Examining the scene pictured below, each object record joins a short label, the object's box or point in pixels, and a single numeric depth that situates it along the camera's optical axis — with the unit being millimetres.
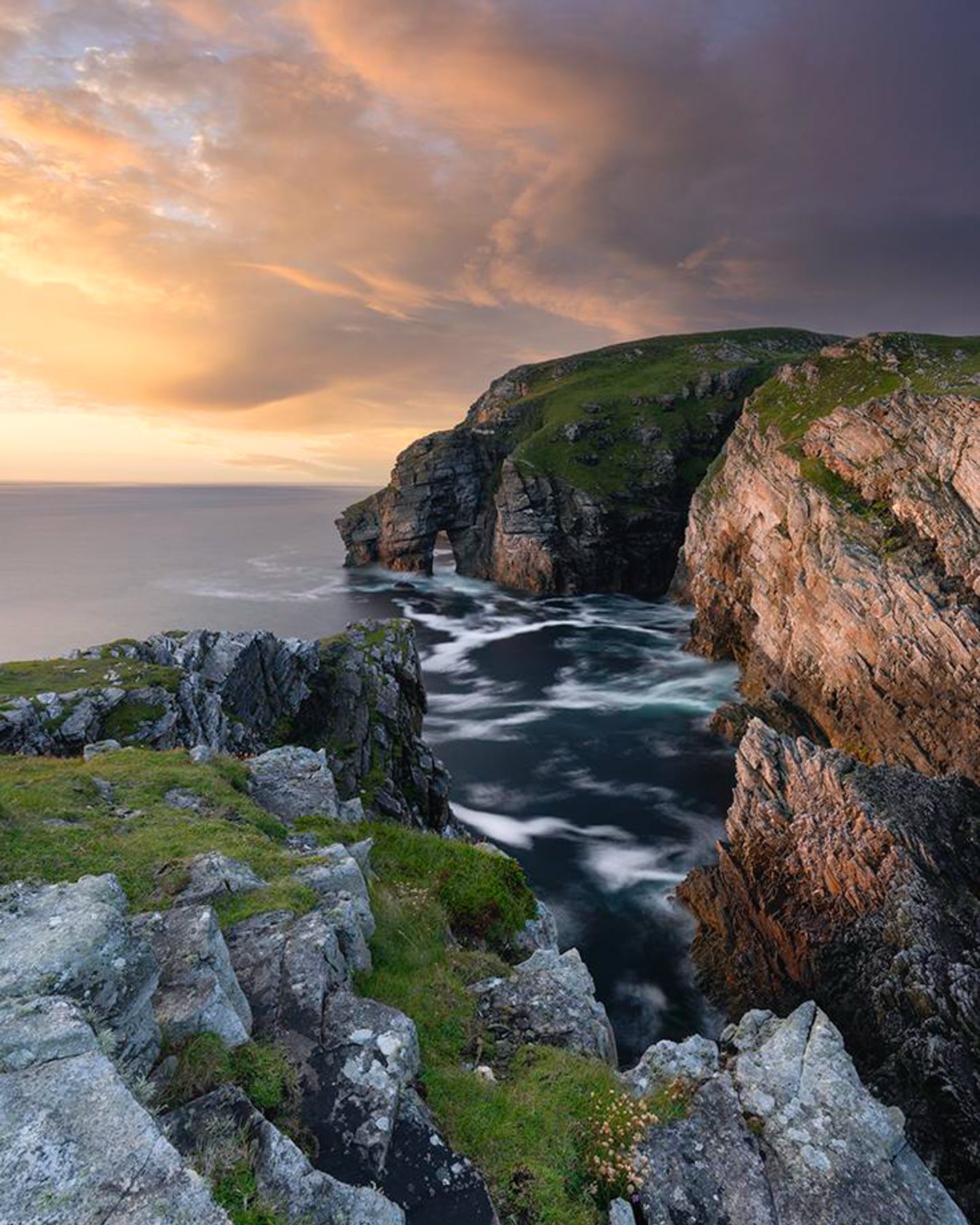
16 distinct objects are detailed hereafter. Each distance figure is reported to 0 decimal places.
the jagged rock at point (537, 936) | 16000
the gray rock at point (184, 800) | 15922
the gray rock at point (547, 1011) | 11211
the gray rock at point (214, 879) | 11273
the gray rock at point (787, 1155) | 8656
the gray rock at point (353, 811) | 19562
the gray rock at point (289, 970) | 9102
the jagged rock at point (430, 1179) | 7215
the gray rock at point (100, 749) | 19927
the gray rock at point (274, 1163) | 6391
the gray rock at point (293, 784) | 18453
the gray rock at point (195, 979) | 8023
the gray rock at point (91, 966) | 7293
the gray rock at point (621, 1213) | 7871
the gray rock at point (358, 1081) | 7559
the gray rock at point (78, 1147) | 5102
